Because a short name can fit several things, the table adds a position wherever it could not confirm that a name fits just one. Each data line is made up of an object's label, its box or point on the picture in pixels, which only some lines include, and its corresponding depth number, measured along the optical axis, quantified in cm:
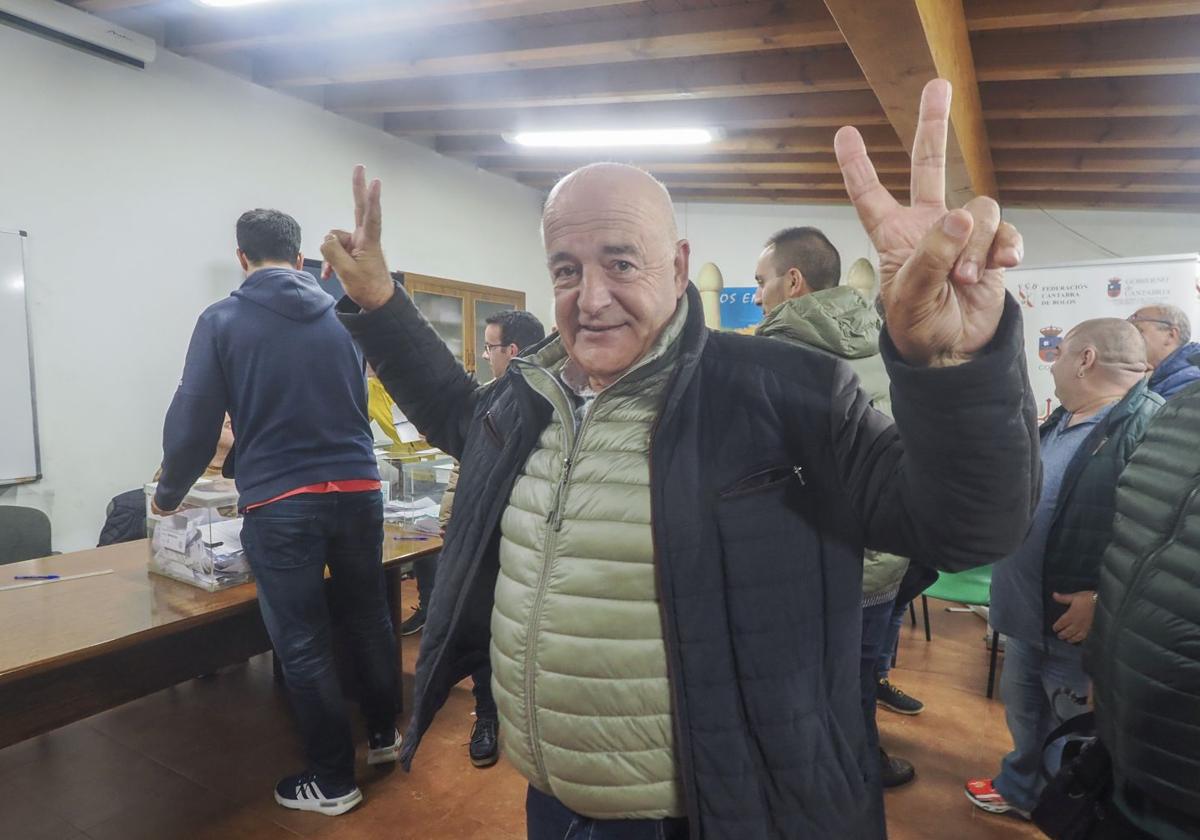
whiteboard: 329
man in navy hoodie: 198
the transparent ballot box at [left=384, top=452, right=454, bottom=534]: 290
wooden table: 165
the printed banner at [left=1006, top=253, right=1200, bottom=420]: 388
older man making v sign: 66
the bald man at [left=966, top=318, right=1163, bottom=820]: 187
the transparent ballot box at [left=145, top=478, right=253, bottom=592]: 209
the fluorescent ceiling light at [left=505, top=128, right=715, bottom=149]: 479
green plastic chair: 283
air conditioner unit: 324
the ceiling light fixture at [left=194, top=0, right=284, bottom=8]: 313
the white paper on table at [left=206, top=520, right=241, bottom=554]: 216
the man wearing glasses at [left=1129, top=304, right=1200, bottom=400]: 287
